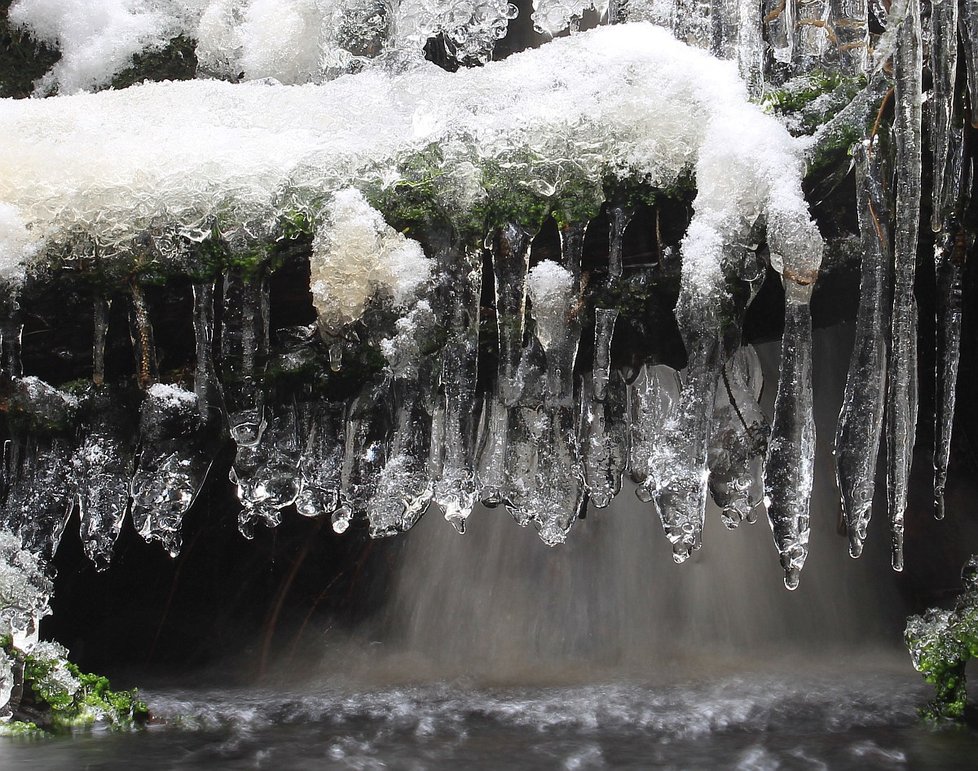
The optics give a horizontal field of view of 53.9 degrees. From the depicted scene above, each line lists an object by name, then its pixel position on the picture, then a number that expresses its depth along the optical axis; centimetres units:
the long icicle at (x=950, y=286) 253
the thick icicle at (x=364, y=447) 310
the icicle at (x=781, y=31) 392
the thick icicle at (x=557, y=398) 273
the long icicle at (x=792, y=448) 260
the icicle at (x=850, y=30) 313
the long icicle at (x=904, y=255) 240
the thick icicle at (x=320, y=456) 316
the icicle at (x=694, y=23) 395
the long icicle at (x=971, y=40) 241
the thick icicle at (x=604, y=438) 305
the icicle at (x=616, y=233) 268
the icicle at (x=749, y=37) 369
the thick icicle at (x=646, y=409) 313
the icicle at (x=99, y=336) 292
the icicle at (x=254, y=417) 288
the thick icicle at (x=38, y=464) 310
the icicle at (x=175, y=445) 298
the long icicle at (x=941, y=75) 244
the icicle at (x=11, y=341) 291
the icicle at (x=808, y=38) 386
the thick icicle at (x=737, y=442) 293
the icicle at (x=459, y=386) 279
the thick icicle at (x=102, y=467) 313
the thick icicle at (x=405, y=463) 300
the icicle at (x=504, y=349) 272
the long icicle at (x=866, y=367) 250
